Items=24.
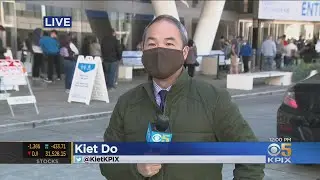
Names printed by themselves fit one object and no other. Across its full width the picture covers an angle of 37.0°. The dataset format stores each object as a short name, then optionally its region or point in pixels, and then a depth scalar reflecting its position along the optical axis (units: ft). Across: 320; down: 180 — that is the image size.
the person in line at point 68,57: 45.16
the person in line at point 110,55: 47.70
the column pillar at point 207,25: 70.28
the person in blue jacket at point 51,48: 50.82
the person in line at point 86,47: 64.54
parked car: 20.33
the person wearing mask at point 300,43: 81.74
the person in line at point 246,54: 71.00
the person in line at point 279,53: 75.94
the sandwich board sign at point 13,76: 34.44
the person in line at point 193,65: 53.13
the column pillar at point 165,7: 63.82
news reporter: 7.32
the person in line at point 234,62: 63.05
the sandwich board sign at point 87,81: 39.37
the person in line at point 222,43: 78.48
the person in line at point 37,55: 53.24
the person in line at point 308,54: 54.84
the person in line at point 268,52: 70.33
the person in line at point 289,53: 77.40
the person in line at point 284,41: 82.39
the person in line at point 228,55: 69.72
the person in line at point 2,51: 43.77
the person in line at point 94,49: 62.08
